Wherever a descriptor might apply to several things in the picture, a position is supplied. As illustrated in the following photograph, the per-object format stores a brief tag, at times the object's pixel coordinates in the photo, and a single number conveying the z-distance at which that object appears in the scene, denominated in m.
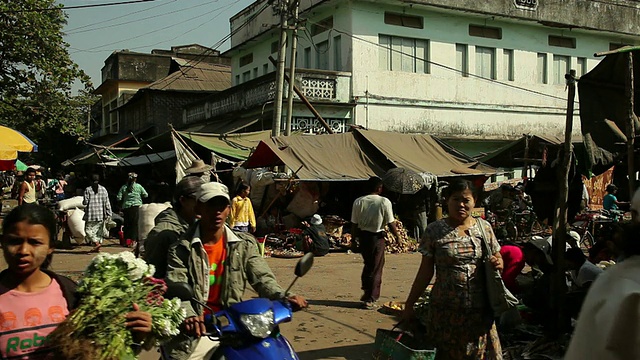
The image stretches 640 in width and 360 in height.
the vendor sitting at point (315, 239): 14.74
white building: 22.12
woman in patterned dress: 4.30
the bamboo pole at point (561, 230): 6.21
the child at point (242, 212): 12.36
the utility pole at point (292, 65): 16.70
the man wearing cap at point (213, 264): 3.65
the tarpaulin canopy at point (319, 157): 14.77
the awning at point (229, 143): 17.16
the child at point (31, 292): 2.55
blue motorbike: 3.14
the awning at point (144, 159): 20.81
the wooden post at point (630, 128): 6.14
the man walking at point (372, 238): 8.91
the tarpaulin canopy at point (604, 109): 6.63
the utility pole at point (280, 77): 16.23
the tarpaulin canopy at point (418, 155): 16.36
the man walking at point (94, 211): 14.54
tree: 19.33
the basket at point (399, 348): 4.38
